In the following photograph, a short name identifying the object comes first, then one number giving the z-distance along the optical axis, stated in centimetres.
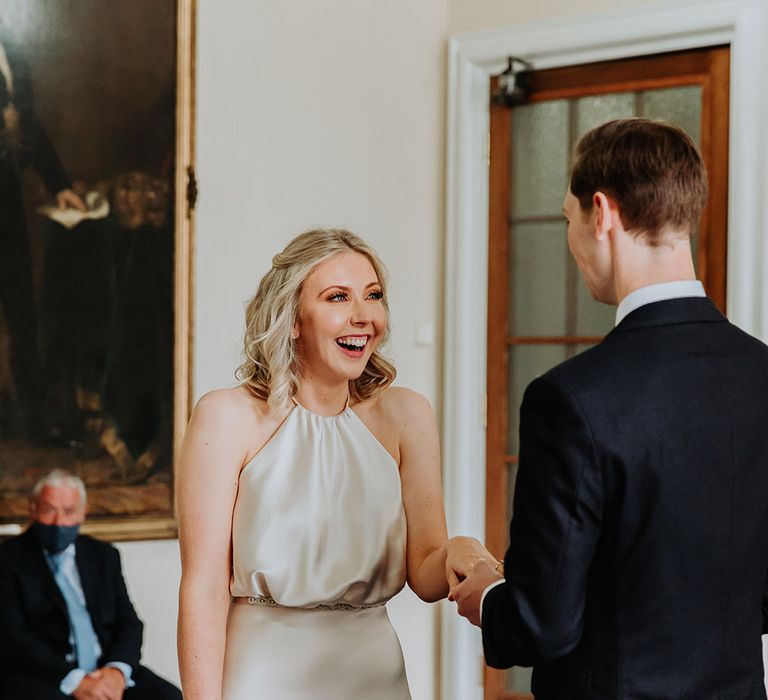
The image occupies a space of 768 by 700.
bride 239
